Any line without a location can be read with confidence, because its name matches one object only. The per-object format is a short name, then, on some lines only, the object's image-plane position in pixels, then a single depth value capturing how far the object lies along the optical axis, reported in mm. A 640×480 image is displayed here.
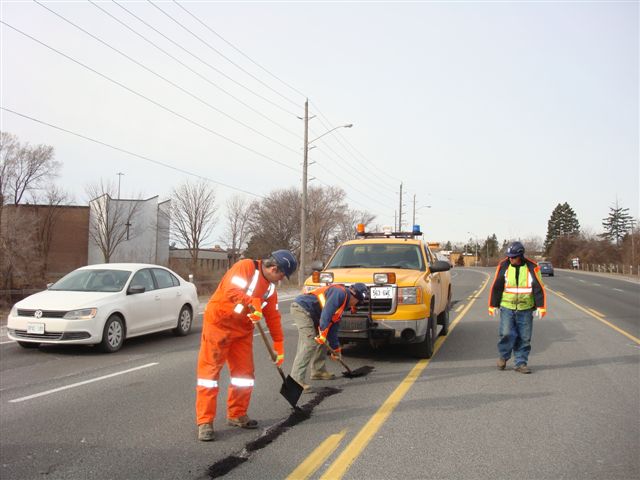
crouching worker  6320
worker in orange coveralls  4730
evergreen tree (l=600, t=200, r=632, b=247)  102569
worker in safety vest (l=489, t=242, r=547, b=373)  7746
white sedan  8727
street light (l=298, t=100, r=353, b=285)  31527
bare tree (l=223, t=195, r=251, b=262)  57812
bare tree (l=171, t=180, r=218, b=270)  49094
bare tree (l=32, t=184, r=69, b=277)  48719
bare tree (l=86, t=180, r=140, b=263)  49122
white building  49719
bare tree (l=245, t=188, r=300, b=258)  59344
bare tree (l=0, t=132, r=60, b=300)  24953
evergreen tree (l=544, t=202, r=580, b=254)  117188
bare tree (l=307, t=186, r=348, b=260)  59594
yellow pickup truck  7906
